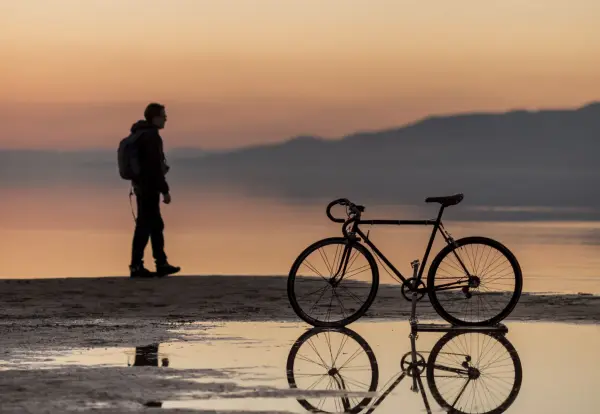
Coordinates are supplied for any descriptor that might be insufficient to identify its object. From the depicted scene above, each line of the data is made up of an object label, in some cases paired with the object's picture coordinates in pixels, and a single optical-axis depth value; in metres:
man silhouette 19.70
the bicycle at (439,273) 14.58
